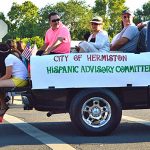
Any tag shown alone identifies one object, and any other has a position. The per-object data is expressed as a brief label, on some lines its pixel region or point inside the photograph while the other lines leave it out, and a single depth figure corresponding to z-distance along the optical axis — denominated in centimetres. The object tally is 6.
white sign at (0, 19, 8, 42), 1808
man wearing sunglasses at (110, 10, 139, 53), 930
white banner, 867
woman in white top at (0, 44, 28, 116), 931
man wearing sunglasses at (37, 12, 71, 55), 926
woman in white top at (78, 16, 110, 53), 904
